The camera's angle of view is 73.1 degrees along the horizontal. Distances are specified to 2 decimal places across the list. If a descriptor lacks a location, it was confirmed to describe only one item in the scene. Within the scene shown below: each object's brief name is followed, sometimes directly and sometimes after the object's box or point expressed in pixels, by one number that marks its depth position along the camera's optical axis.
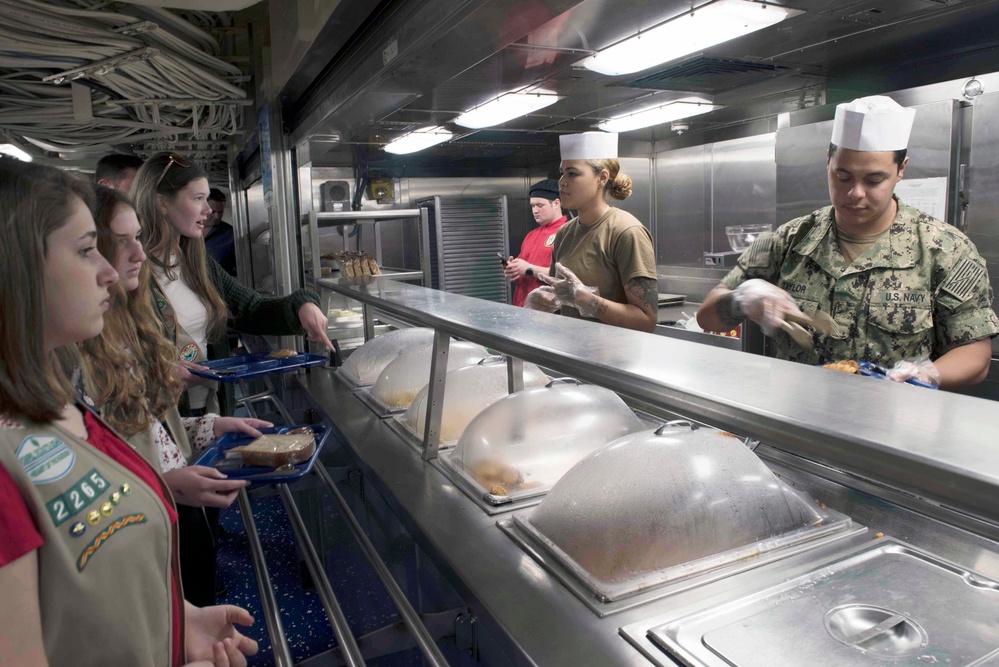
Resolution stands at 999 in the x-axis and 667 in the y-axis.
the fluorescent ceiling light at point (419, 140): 4.66
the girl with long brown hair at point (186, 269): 2.38
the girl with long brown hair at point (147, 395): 1.43
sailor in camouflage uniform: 1.84
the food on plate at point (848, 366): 1.51
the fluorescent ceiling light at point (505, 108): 3.59
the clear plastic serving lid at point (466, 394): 1.89
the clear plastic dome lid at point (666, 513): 1.14
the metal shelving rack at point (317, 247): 3.84
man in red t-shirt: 4.27
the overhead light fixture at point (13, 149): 5.13
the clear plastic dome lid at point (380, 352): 2.63
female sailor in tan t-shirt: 2.51
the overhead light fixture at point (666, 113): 4.38
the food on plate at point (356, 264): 4.19
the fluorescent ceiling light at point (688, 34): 2.05
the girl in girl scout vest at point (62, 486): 0.79
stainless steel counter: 0.98
